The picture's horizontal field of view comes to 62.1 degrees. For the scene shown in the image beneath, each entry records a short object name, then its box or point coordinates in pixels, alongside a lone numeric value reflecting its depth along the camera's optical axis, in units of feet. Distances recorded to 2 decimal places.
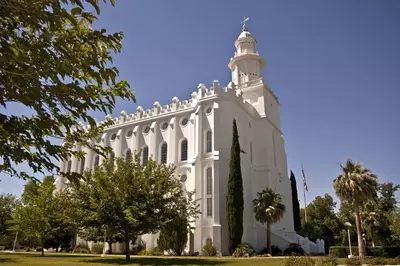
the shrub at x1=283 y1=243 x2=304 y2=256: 118.62
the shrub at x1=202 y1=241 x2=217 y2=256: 107.65
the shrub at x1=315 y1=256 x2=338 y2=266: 60.31
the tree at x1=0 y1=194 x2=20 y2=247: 163.43
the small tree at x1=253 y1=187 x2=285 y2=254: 117.60
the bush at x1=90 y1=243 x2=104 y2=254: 133.52
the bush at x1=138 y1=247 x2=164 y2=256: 114.93
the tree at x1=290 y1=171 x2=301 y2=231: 165.54
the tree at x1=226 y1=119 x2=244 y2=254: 107.56
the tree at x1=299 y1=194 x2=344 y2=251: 159.94
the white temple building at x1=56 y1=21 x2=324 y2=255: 119.55
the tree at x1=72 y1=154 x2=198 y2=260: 81.51
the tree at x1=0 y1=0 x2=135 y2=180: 13.69
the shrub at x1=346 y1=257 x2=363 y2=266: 64.34
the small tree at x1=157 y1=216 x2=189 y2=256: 107.65
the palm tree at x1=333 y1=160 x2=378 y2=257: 99.09
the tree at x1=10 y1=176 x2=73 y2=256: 110.01
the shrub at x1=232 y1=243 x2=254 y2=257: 102.89
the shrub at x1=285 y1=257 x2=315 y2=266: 59.82
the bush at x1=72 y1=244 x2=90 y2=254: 135.11
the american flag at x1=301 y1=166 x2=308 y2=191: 164.14
